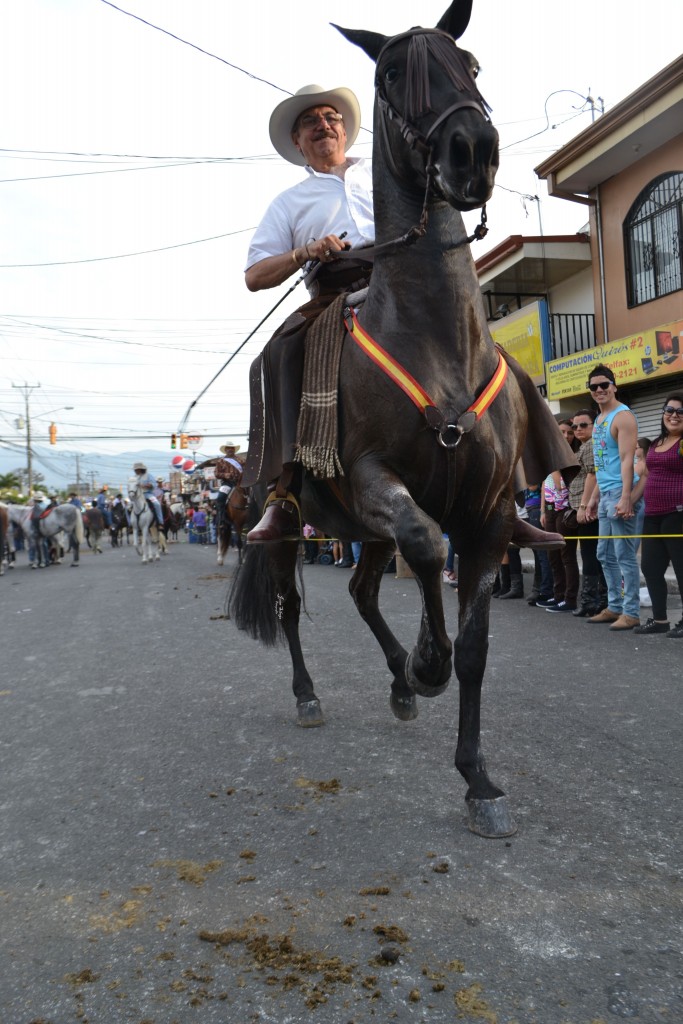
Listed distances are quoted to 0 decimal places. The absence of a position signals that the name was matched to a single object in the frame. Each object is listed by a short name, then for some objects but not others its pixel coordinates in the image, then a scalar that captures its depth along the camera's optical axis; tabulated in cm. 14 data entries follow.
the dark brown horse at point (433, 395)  289
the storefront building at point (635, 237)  1549
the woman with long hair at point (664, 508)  722
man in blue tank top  739
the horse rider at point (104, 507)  3897
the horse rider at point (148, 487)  2236
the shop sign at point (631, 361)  1532
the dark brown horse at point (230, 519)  1475
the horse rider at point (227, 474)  1509
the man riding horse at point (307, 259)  389
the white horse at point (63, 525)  2338
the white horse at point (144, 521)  2177
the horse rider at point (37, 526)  2338
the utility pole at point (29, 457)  6862
